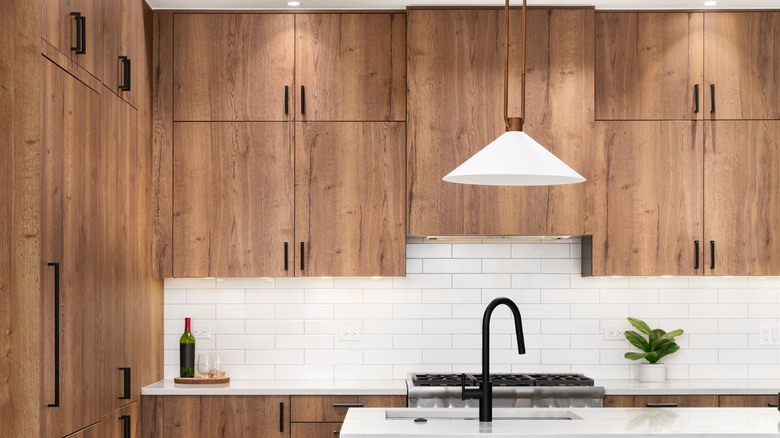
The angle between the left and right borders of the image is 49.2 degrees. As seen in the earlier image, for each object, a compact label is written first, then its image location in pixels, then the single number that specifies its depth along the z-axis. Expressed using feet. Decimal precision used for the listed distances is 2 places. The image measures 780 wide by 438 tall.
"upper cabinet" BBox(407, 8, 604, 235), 14.30
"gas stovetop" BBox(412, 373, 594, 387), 13.80
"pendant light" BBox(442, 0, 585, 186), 8.60
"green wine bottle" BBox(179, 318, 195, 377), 14.66
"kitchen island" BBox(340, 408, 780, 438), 8.30
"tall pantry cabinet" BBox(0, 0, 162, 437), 9.52
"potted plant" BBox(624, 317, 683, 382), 14.76
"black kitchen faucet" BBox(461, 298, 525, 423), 8.98
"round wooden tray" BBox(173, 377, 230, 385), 14.17
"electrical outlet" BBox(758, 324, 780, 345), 15.49
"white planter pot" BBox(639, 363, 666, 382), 14.75
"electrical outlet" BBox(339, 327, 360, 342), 15.46
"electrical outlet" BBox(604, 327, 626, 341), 15.48
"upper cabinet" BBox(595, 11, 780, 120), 14.52
